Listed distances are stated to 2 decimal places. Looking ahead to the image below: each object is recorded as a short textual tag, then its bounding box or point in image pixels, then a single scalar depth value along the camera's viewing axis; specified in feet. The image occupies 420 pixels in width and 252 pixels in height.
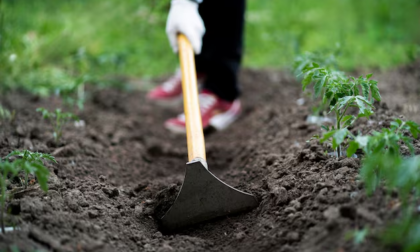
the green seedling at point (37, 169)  4.29
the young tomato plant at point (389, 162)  3.73
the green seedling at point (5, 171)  4.21
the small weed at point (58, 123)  6.93
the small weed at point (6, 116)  7.73
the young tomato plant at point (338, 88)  5.32
